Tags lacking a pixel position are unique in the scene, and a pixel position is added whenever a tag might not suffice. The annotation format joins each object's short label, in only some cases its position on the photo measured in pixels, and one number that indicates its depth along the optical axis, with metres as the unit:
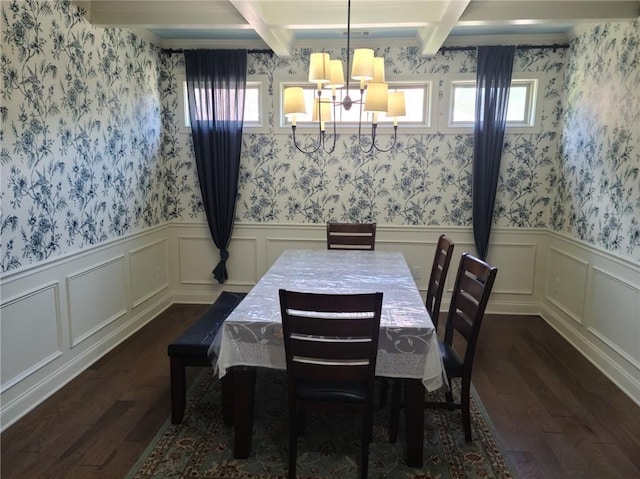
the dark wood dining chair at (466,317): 2.22
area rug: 2.17
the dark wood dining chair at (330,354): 1.84
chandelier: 2.47
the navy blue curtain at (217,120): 4.29
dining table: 2.00
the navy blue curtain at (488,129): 4.10
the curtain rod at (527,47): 4.07
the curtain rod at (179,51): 4.30
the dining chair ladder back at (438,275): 2.84
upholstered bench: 2.46
